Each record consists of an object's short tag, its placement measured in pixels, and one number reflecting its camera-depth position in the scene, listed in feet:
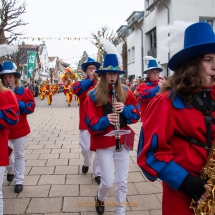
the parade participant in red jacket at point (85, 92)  15.07
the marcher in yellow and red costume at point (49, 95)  68.72
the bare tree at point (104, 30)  113.98
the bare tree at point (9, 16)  61.62
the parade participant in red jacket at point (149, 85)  18.12
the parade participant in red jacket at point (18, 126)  13.37
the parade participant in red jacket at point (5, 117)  9.61
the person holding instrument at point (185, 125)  5.72
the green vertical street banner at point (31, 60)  102.78
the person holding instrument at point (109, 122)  10.18
